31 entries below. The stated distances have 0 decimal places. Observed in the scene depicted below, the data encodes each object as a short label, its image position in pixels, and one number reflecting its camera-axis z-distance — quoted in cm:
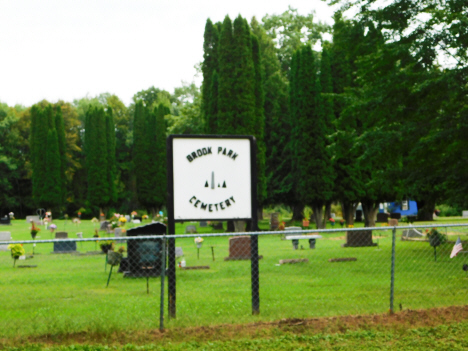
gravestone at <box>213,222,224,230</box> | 3972
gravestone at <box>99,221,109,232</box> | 3550
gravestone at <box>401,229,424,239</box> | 2616
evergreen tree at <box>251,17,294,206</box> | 4134
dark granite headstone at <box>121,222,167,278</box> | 1450
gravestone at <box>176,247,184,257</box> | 1791
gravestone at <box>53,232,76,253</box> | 2192
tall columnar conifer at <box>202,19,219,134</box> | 3981
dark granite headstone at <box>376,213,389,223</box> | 4697
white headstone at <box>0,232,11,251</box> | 2660
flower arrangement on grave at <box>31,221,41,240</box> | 2493
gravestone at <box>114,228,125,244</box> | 2738
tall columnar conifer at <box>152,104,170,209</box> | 5641
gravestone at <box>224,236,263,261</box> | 1852
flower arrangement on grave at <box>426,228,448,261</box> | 1686
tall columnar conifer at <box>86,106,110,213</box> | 5756
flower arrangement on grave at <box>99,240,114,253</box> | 1904
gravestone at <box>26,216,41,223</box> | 4728
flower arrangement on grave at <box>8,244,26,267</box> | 1644
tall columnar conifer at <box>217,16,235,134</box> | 3603
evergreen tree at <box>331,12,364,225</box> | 3503
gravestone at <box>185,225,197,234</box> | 3349
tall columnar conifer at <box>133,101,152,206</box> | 5700
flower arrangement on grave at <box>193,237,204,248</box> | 1909
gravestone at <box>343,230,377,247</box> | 2209
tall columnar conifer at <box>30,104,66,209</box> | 5594
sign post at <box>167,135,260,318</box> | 895
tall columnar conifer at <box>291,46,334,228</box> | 3522
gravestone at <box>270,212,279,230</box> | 3668
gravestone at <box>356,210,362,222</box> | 5175
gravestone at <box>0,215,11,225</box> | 4541
